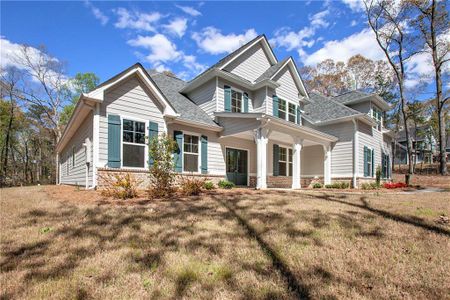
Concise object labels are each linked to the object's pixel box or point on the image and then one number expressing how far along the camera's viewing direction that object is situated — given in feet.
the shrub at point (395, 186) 45.30
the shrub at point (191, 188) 26.99
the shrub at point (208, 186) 34.55
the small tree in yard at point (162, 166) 25.69
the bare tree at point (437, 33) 60.08
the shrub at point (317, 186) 47.29
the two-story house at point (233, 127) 30.04
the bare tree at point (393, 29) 66.90
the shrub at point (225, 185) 38.55
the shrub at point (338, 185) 45.21
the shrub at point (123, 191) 23.79
